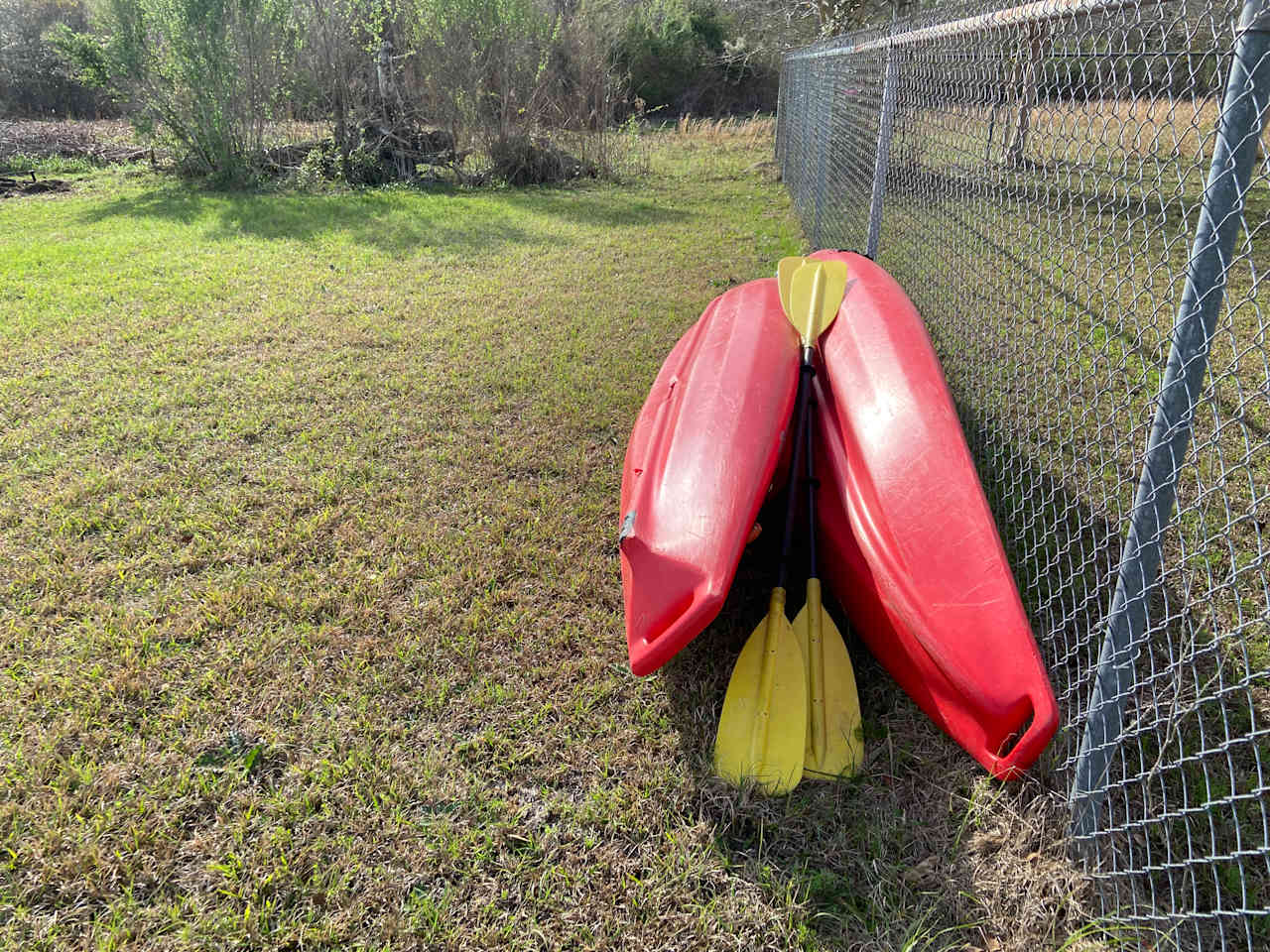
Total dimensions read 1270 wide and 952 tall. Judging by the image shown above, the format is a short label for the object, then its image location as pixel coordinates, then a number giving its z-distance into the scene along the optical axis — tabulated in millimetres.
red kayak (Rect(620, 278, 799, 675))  2092
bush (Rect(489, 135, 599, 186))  11109
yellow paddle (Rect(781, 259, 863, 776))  2148
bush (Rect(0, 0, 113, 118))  16141
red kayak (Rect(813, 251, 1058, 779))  1915
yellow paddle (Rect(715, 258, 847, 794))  2104
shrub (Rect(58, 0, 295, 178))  9898
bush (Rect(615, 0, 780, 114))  19438
